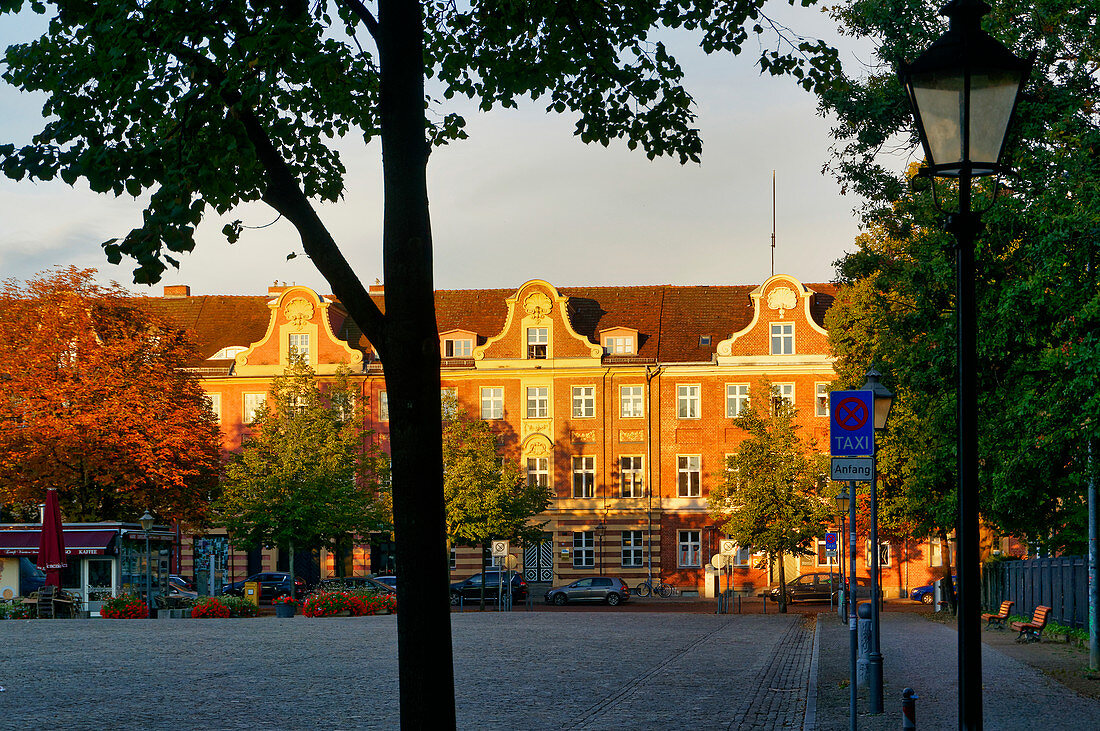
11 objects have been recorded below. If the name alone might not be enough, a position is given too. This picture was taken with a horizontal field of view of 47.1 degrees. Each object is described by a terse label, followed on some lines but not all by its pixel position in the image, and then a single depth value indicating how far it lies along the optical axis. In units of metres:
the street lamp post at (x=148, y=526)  41.72
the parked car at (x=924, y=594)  56.66
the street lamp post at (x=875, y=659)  15.21
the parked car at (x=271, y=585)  55.72
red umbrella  37.12
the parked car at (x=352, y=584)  49.50
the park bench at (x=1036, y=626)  28.46
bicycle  59.06
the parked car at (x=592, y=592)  53.47
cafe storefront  42.41
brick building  60.78
